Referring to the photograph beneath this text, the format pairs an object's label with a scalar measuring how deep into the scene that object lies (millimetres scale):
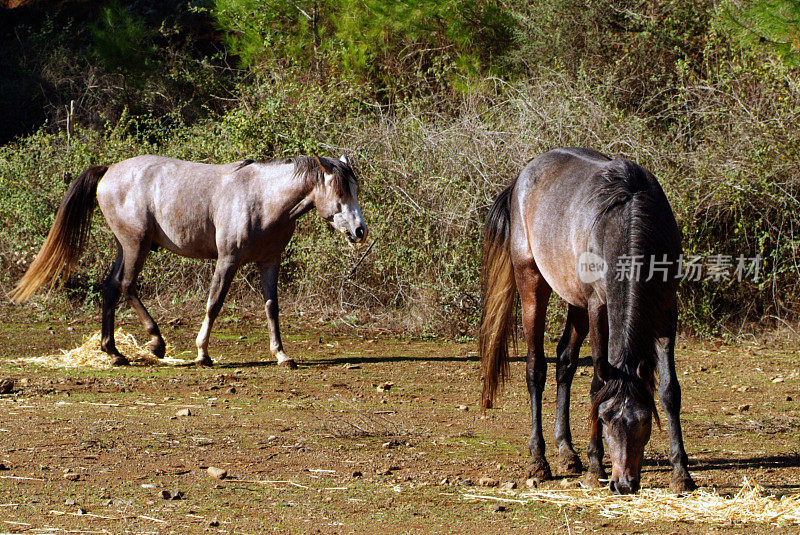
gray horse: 17000
